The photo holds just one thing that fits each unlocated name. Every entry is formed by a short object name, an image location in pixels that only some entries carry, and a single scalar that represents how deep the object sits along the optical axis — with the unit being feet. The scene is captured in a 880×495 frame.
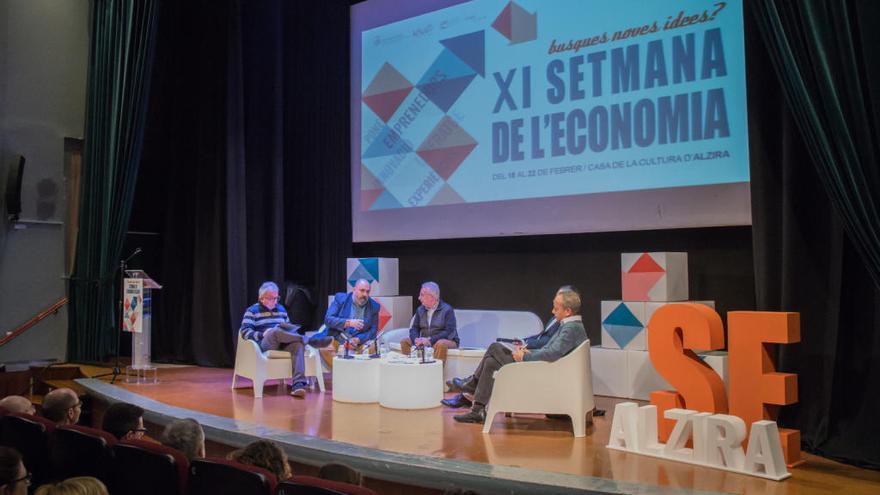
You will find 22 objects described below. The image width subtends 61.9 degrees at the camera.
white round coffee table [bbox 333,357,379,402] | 18.45
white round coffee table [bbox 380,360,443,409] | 17.70
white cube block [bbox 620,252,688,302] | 17.65
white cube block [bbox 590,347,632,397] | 18.53
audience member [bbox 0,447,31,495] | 7.04
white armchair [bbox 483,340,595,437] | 14.84
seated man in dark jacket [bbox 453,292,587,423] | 15.33
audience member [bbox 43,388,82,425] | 11.15
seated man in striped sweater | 20.33
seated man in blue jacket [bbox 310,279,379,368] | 20.48
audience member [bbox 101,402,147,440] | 9.95
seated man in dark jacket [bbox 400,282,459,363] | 20.11
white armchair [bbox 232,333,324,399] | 19.67
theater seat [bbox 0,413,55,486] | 9.53
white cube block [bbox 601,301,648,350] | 18.16
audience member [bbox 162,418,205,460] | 8.80
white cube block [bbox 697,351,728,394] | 15.67
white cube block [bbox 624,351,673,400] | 17.92
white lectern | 21.34
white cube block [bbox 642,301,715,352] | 17.80
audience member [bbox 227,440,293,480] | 7.89
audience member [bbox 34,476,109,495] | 6.15
